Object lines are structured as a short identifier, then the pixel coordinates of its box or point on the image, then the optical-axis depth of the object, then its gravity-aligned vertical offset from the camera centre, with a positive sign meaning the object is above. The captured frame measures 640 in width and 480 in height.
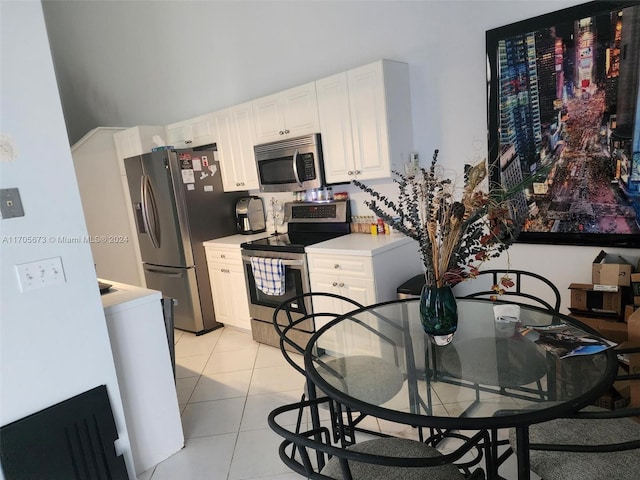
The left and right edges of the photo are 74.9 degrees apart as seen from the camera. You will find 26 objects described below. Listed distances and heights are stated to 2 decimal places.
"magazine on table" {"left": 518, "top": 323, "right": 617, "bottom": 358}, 1.47 -0.71
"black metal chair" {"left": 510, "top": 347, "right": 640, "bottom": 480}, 1.17 -0.96
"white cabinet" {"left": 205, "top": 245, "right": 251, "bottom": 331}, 3.97 -0.98
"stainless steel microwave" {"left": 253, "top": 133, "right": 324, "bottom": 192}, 3.49 +0.12
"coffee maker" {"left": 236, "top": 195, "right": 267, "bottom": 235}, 4.34 -0.34
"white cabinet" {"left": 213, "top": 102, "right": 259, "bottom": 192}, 3.99 +0.37
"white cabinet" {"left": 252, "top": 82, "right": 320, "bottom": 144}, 3.43 +0.55
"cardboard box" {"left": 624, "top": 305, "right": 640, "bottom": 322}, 2.19 -0.88
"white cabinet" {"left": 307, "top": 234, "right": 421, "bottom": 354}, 2.98 -0.74
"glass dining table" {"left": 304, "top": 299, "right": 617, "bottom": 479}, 1.21 -0.74
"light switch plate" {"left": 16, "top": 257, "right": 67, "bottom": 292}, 1.68 -0.28
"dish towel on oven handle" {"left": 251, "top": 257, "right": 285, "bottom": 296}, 3.41 -0.77
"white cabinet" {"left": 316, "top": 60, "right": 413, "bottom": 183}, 3.03 +0.37
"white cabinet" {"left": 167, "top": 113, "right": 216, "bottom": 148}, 4.35 +0.60
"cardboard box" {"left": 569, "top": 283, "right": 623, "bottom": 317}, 2.27 -0.86
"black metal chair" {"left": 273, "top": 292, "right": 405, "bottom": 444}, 1.43 -0.76
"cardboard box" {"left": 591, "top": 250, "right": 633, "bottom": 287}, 2.23 -0.70
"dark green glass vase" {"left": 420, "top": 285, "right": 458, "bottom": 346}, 1.59 -0.57
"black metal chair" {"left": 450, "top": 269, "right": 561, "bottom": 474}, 1.33 -0.75
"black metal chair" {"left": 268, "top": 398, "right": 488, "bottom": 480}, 1.04 -0.95
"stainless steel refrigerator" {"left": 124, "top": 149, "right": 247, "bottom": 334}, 4.05 -0.29
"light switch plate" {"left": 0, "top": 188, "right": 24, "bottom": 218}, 1.63 +0.02
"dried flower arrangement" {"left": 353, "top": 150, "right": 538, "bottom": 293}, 1.45 -0.23
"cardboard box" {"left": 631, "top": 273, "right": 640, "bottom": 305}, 2.20 -0.77
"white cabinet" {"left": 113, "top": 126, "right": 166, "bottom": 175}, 4.62 +0.60
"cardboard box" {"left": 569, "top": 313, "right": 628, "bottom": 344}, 2.19 -0.98
